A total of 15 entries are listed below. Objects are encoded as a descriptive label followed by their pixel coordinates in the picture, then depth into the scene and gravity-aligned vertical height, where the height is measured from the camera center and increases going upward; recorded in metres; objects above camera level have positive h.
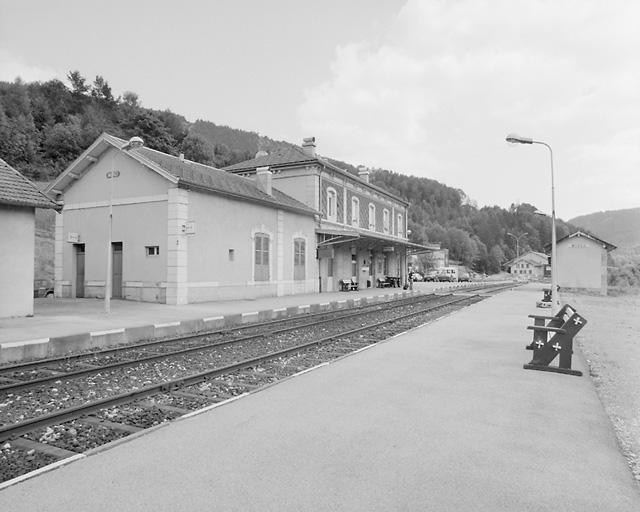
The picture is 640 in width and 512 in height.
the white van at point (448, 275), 66.06 -0.71
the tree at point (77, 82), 85.88 +33.38
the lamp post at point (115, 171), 14.18 +4.02
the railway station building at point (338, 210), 27.89 +3.95
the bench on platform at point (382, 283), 36.47 -0.98
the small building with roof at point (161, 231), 17.97 +1.60
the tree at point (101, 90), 86.77 +32.40
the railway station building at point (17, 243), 13.02 +0.77
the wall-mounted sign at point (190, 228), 17.31 +1.52
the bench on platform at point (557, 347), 7.19 -1.16
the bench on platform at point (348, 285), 30.26 -0.94
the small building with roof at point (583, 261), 33.44 +0.60
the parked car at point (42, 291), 22.18 -0.93
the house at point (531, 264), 110.05 +1.34
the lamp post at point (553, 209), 13.05 +1.97
